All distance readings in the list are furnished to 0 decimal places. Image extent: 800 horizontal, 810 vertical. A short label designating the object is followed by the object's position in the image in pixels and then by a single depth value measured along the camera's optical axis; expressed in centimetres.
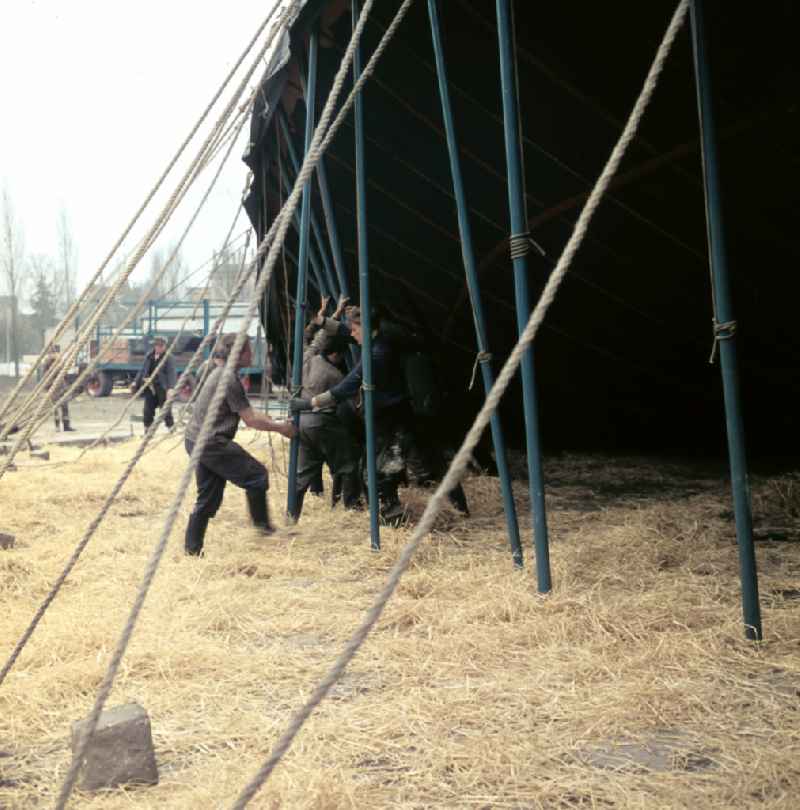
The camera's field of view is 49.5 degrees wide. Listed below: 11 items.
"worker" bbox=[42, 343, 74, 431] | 1484
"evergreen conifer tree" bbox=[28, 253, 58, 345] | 6009
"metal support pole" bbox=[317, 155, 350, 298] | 614
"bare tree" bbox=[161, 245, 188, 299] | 5648
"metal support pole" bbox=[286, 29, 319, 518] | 616
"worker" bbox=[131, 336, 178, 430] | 1270
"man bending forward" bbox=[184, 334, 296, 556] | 543
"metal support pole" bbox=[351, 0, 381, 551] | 536
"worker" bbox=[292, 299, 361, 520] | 649
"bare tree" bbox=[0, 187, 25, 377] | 3784
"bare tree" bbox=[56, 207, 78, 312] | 4406
